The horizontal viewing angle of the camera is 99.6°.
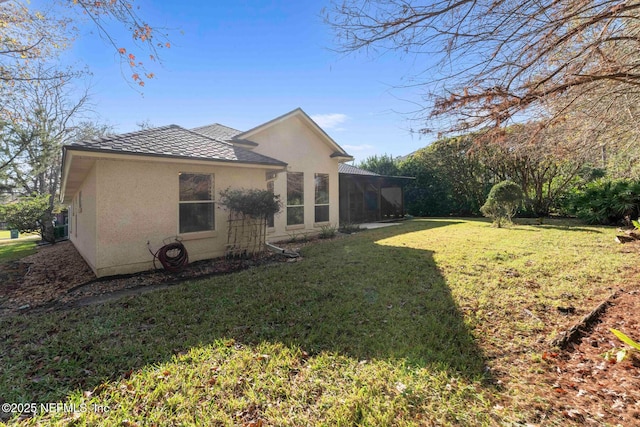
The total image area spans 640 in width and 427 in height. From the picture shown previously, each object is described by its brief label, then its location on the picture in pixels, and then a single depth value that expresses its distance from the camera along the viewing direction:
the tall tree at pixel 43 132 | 13.80
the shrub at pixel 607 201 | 12.00
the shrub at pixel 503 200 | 12.92
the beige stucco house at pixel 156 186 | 6.46
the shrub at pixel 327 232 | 12.77
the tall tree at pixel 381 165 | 23.62
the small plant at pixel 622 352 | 2.15
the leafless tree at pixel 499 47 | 3.13
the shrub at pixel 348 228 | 14.41
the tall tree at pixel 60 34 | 4.83
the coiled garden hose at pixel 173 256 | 6.88
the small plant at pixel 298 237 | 11.77
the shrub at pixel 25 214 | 14.59
